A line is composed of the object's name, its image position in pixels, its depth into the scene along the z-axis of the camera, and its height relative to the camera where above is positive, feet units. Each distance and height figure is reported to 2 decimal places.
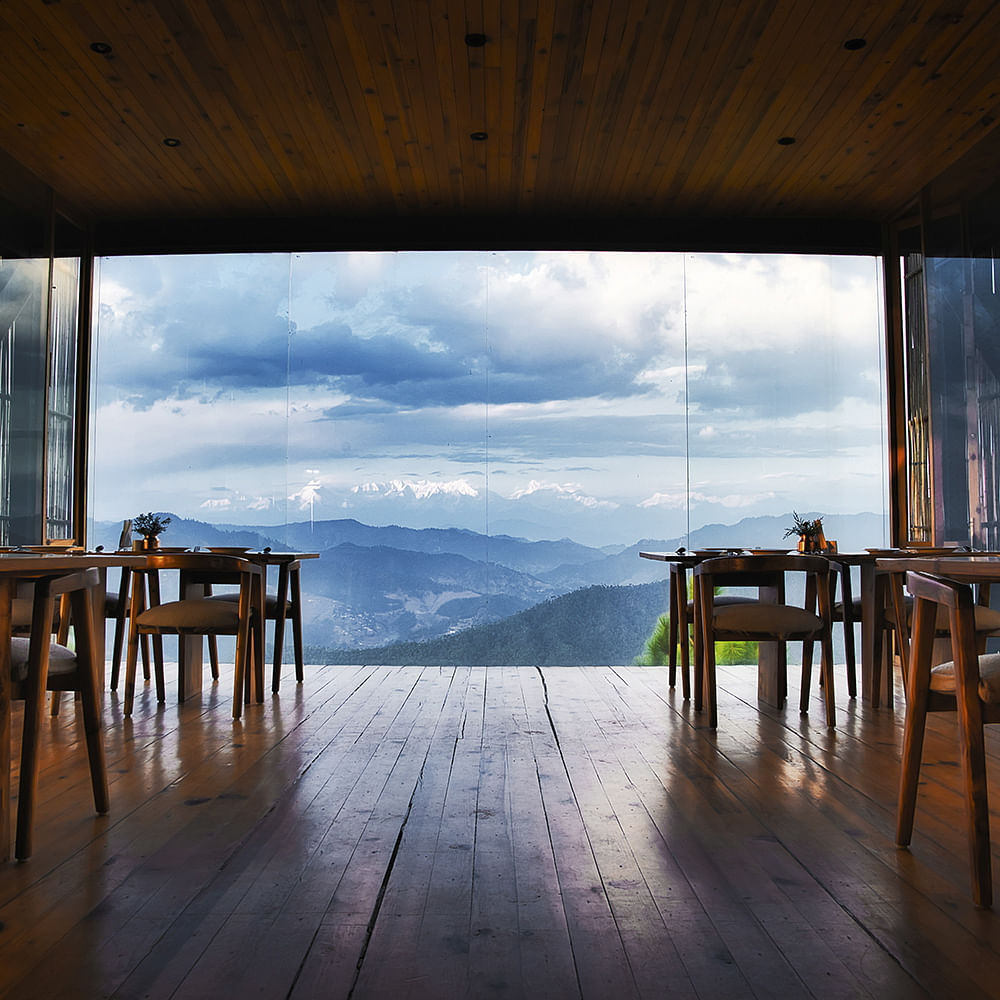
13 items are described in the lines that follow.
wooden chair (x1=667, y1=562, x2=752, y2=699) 14.64 -1.45
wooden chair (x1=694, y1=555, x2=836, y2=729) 13.08 -1.21
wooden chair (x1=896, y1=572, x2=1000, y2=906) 6.56 -1.22
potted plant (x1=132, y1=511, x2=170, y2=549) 16.96 +0.14
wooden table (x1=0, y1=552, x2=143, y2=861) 7.22 -0.86
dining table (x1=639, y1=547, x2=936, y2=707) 14.94 -1.35
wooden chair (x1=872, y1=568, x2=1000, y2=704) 13.10 -1.32
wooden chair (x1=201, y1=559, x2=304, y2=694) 16.34 -1.35
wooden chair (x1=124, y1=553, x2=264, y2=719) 13.93 -1.22
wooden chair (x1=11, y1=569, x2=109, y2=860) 7.45 -1.18
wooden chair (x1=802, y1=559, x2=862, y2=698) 15.66 -1.40
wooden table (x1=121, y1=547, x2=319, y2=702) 15.74 -1.89
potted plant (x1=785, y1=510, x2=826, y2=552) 16.30 -0.02
